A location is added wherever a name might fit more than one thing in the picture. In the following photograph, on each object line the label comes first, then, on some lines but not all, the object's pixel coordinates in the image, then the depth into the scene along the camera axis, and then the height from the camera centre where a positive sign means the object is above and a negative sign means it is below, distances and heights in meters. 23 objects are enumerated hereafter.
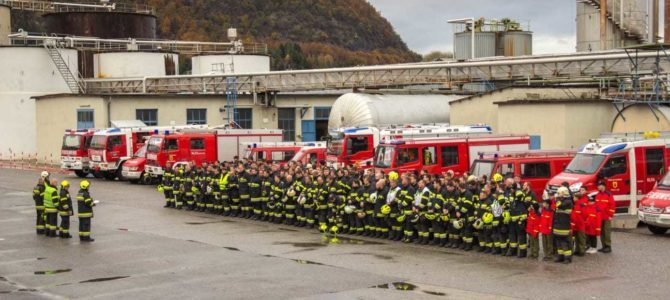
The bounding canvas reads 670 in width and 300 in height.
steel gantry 35.84 +3.00
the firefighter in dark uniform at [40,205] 21.59 -1.53
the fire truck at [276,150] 33.06 -0.44
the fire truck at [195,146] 34.59 -0.27
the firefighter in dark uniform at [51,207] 21.05 -1.54
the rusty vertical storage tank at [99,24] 68.50 +9.09
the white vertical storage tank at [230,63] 64.69 +5.54
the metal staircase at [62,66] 55.75 +4.80
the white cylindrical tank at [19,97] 54.03 +2.76
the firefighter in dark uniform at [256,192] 24.25 -1.45
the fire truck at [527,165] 23.90 -0.82
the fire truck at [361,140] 30.22 -0.10
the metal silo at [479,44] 55.94 +5.74
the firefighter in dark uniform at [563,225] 16.38 -1.68
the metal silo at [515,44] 56.84 +5.81
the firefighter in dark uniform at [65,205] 20.67 -1.48
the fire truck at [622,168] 22.33 -0.88
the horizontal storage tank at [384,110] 37.00 +1.13
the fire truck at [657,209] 19.19 -1.67
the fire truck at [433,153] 27.33 -0.52
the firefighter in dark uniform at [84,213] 20.39 -1.64
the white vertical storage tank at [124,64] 61.00 +5.26
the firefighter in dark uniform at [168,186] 27.27 -1.40
